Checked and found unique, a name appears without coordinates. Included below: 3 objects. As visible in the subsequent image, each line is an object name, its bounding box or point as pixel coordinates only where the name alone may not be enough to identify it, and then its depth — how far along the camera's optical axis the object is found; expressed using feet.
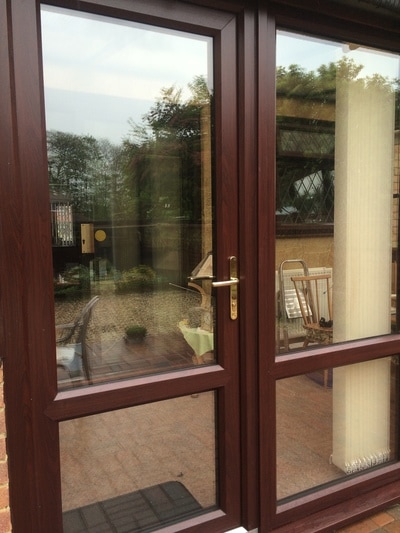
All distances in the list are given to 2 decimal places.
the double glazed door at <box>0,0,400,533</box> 4.78
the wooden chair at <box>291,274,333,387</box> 6.61
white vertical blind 6.94
